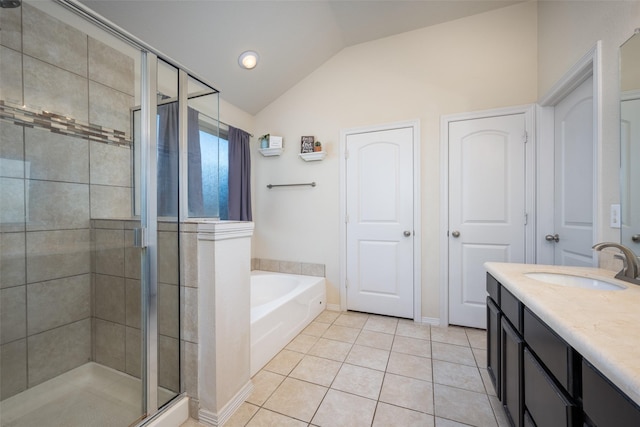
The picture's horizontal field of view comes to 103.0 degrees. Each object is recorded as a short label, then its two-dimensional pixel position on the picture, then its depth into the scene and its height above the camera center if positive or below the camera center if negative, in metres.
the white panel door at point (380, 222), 2.60 -0.10
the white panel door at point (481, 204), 2.27 +0.08
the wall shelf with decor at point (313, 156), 2.82 +0.64
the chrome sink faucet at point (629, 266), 1.10 -0.24
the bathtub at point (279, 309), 1.82 -0.86
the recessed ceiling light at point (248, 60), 2.31 +1.42
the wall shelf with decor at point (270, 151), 3.00 +0.74
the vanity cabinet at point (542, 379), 0.55 -0.51
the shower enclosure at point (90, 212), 1.32 +0.00
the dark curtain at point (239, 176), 2.82 +0.42
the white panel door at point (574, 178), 1.68 +0.25
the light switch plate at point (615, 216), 1.31 -0.02
